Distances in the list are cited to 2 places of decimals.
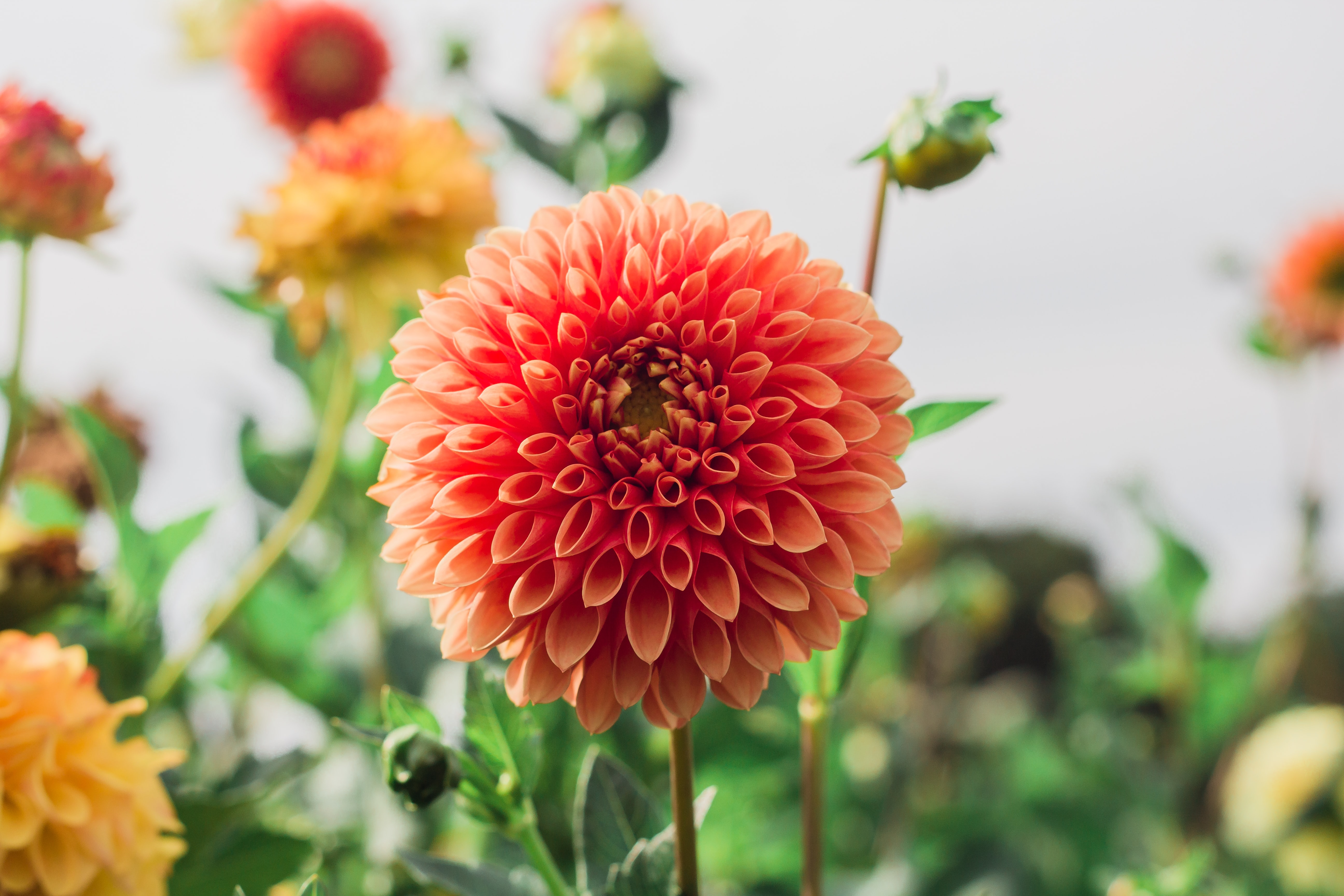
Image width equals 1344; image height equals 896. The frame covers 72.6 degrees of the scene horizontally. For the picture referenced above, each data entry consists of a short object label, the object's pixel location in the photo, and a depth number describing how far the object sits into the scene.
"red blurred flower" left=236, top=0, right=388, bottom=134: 1.26
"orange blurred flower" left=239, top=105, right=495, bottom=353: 0.89
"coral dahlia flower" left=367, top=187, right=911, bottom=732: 0.42
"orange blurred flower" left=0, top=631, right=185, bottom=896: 0.50
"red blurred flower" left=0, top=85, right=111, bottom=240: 0.67
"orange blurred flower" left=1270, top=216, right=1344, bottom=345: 1.80
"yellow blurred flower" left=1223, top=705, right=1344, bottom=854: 1.76
